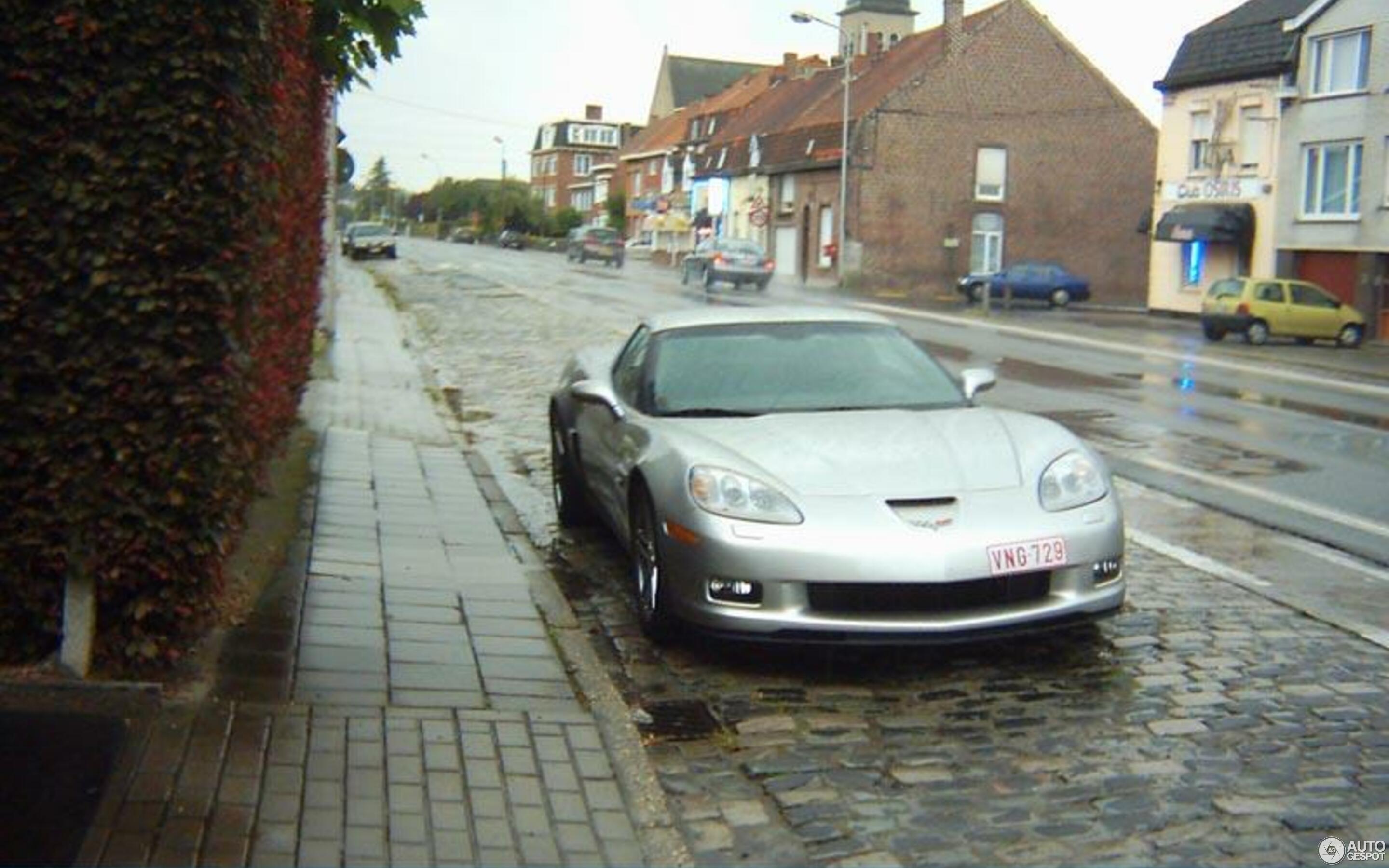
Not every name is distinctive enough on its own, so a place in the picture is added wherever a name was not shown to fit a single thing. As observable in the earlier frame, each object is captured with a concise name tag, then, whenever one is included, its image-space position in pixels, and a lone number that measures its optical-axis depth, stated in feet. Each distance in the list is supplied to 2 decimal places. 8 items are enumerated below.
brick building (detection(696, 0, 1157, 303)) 199.31
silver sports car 19.90
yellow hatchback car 117.70
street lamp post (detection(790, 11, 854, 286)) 194.39
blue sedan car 173.58
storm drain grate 18.42
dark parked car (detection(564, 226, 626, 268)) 221.87
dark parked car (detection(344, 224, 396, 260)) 219.00
